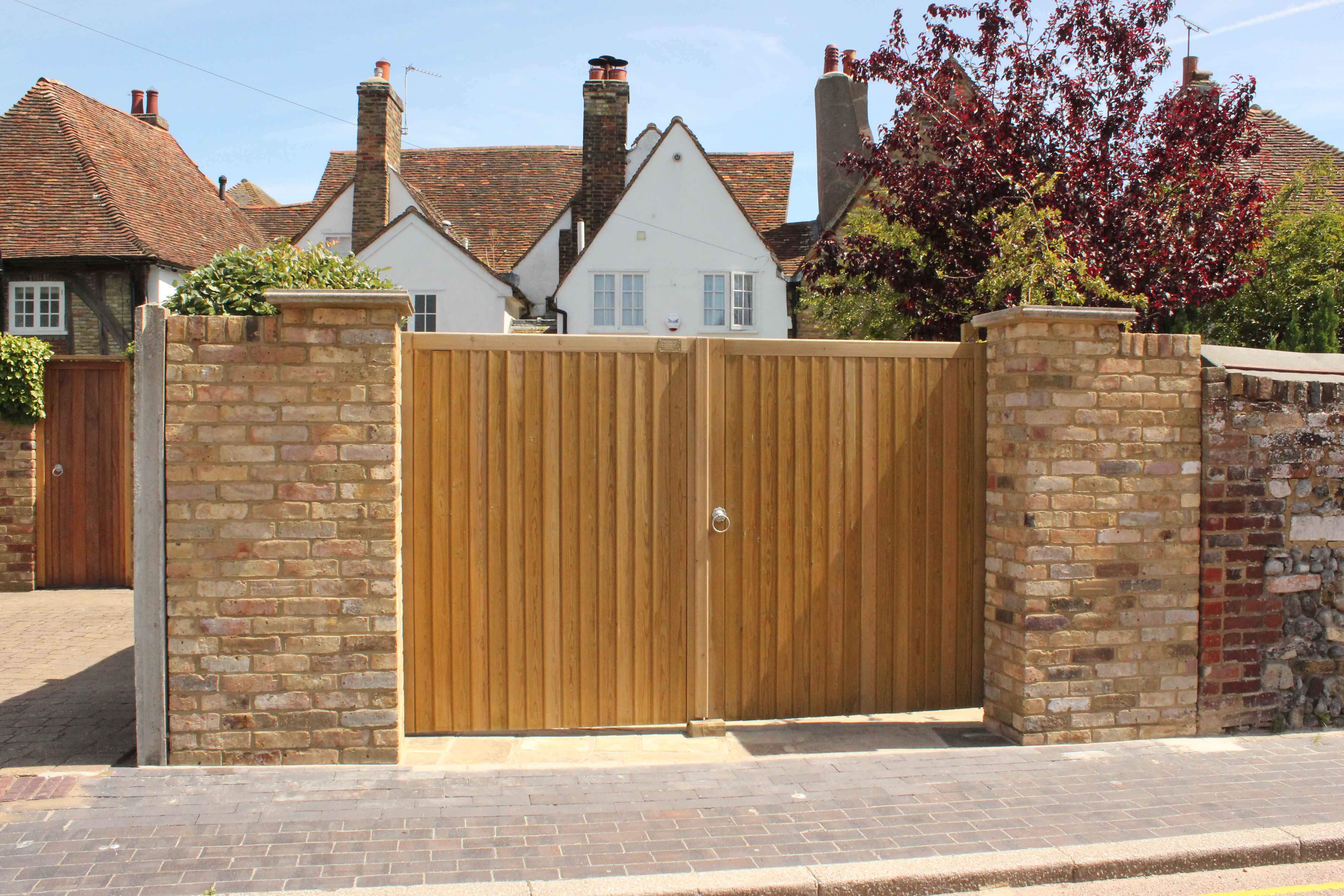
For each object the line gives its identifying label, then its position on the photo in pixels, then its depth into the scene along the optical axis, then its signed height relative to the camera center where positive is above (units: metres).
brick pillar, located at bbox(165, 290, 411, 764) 5.27 -0.64
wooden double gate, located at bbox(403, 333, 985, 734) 5.68 -0.66
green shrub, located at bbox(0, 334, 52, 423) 12.11 +0.42
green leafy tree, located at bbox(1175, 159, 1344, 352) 12.50 +1.59
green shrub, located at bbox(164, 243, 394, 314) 6.24 +0.87
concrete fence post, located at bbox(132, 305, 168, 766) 5.24 -0.66
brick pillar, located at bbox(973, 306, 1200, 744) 5.71 -0.62
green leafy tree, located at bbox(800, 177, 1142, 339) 8.23 +1.35
